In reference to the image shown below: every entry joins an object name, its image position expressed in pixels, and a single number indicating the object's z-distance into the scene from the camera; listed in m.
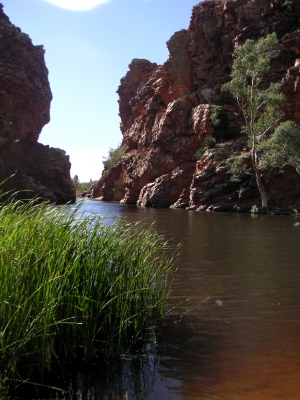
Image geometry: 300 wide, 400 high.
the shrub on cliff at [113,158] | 82.88
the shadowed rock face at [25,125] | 61.97
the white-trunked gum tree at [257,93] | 38.97
